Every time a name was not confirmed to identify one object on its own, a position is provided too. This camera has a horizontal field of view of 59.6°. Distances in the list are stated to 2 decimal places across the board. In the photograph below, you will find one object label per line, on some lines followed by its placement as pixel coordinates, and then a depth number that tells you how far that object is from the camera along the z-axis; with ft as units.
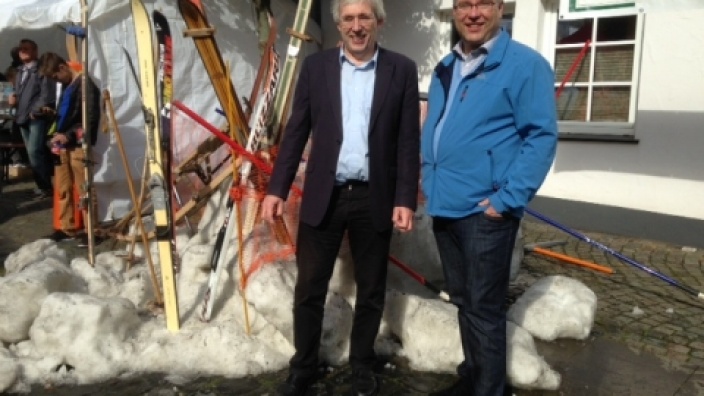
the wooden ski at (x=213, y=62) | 11.70
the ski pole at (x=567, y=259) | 17.21
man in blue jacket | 7.86
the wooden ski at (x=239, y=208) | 12.05
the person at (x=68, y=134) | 20.25
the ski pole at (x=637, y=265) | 14.61
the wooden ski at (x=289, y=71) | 12.25
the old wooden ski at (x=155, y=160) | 11.27
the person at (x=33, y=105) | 26.45
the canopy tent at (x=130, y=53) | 23.03
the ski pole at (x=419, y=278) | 12.59
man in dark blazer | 9.22
